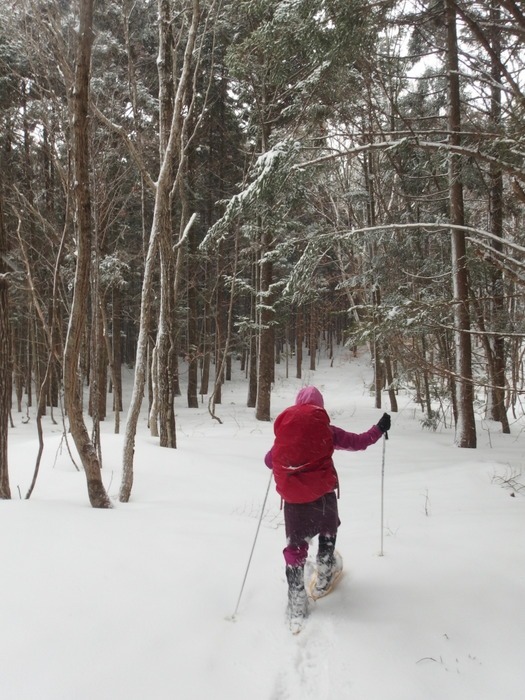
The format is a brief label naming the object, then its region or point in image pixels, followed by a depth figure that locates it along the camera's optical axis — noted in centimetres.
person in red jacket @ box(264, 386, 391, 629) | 307
